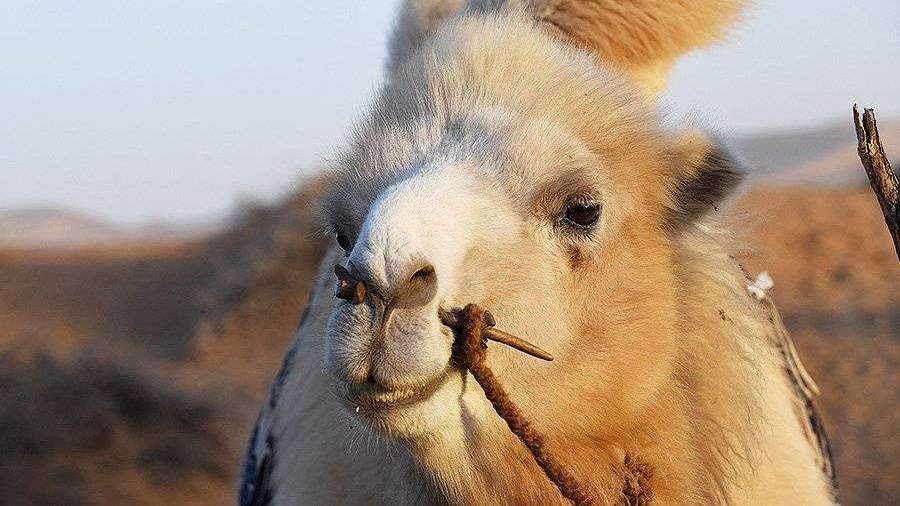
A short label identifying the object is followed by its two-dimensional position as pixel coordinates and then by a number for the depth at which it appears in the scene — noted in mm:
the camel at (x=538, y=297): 5250
